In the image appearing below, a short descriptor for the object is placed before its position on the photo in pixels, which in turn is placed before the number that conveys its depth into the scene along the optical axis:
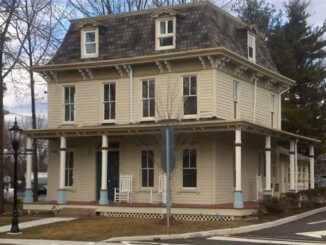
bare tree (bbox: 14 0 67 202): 19.27
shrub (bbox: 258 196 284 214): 22.39
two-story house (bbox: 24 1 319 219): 23.88
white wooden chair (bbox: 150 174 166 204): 24.35
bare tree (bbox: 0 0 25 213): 19.27
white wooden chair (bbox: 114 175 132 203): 25.39
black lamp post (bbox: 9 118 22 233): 19.58
